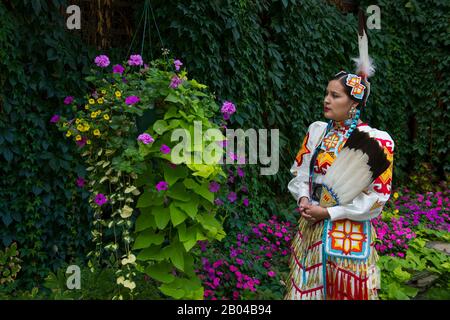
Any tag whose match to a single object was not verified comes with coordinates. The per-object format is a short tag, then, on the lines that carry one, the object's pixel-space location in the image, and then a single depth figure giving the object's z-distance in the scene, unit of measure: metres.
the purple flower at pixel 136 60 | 2.92
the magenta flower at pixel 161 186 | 2.66
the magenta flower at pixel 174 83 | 2.74
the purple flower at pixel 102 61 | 2.99
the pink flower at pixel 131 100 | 2.75
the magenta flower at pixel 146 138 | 2.65
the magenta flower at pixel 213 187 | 2.80
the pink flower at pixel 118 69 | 2.98
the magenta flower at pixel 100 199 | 2.84
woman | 2.80
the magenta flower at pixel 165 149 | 2.65
